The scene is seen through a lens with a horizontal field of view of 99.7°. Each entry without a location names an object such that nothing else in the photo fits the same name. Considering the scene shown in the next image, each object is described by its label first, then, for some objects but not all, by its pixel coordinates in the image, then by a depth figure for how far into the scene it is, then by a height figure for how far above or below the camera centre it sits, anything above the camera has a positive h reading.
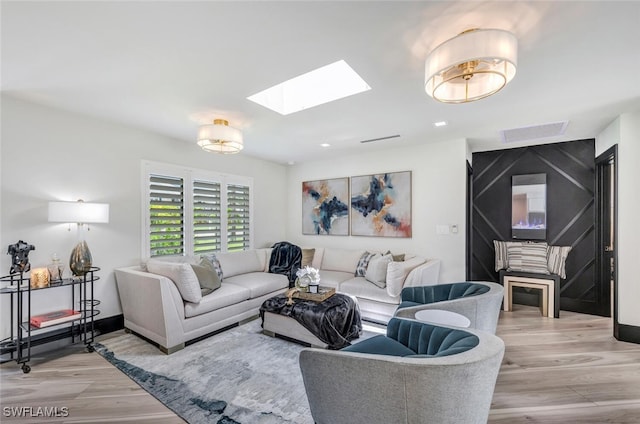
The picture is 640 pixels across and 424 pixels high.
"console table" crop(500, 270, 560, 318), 3.80 -1.04
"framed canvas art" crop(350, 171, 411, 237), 4.43 +0.15
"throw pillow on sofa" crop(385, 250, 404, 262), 3.99 -0.65
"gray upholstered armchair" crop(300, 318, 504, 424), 1.16 -0.79
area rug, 1.92 -1.43
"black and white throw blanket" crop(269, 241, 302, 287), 4.62 -0.83
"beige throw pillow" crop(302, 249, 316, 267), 4.84 -0.79
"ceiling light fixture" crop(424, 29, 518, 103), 1.48 +0.91
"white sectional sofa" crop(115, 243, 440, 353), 2.79 -1.01
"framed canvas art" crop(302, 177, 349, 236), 5.05 +0.12
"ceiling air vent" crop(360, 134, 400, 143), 3.87 +1.11
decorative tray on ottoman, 3.11 -0.97
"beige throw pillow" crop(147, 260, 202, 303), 2.89 -0.72
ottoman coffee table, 2.80 -1.17
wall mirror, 4.23 +0.14
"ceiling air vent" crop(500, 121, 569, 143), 3.35 +1.09
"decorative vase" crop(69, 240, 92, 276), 2.83 -0.52
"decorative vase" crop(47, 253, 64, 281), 2.73 -0.60
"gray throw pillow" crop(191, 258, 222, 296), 3.28 -0.83
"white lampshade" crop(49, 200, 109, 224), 2.64 -0.01
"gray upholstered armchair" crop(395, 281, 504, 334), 2.25 -0.77
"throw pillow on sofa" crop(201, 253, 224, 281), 3.86 -0.74
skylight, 2.49 +1.23
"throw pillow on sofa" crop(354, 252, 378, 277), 4.20 -0.80
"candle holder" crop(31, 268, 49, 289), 2.55 -0.65
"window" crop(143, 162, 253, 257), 3.69 +0.01
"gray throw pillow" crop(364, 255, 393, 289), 3.72 -0.81
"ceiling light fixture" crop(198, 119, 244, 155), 2.88 +0.81
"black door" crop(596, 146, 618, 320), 3.79 -0.19
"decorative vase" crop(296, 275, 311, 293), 3.33 -0.88
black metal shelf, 2.43 -1.10
